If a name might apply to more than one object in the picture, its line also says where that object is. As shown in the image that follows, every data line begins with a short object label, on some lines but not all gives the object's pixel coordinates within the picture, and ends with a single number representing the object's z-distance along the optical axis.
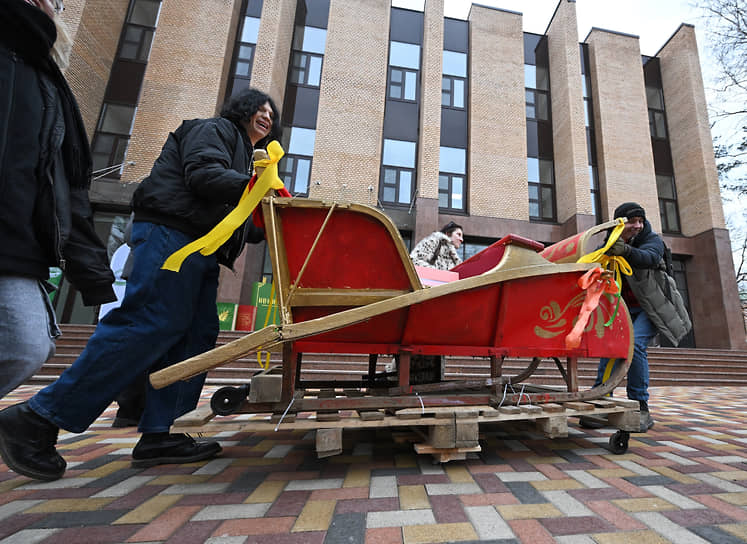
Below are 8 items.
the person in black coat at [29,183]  1.00
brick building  11.37
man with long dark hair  1.43
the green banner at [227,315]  9.12
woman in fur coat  3.69
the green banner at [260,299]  9.51
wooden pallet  1.54
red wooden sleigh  1.58
